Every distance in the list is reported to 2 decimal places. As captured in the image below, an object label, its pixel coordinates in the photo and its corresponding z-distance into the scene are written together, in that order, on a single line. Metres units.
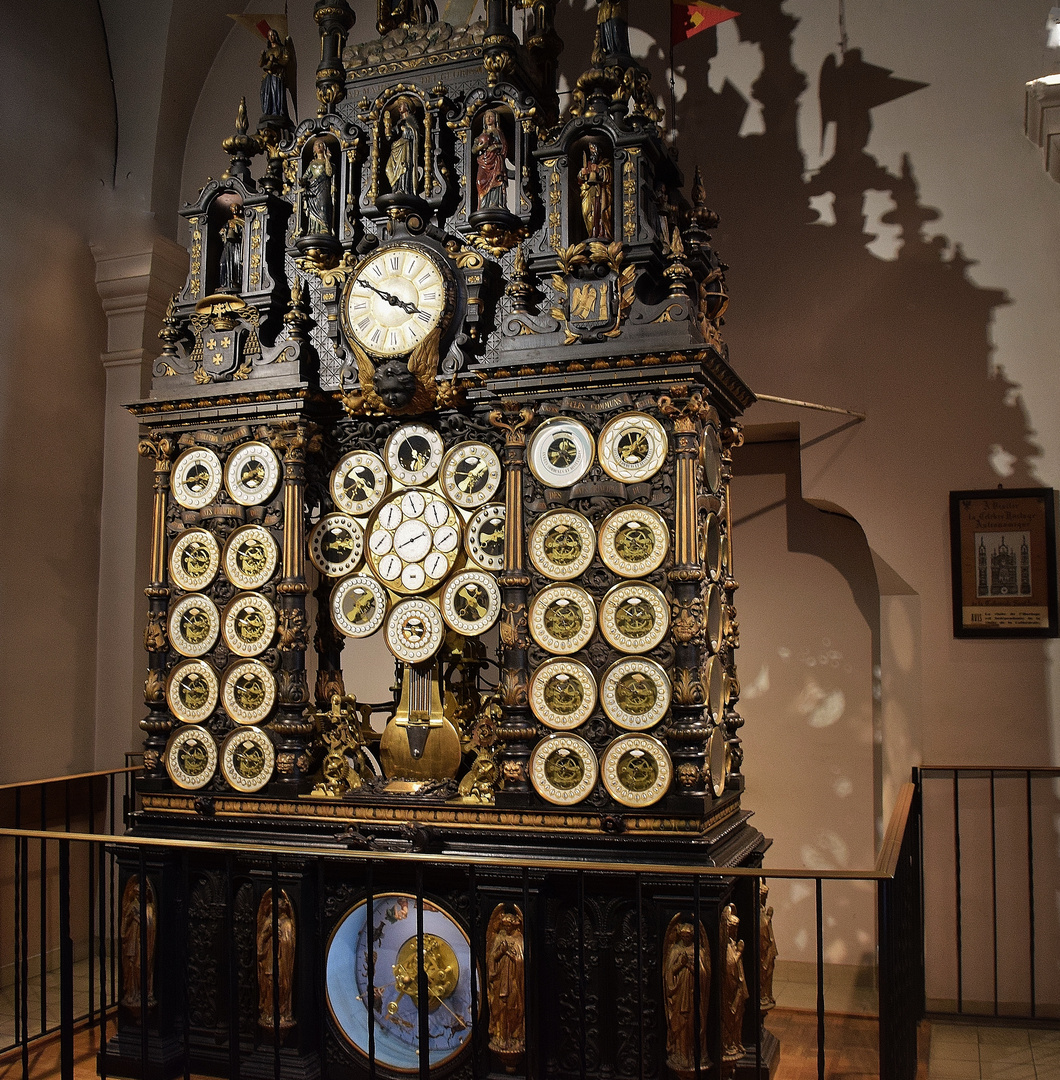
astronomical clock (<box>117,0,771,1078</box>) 5.36
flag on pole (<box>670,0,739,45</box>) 6.56
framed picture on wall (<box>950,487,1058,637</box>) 6.92
